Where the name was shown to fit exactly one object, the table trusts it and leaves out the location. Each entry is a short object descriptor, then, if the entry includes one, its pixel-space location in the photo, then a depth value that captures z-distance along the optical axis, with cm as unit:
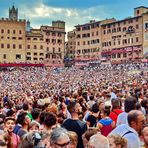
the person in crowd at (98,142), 470
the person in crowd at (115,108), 877
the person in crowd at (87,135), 622
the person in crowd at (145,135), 554
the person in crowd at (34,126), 772
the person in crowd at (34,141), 521
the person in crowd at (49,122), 712
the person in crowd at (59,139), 489
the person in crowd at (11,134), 654
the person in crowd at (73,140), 603
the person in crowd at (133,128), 575
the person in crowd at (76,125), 724
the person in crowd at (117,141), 525
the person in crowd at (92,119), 878
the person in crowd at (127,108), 754
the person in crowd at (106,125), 778
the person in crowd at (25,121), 800
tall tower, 13925
